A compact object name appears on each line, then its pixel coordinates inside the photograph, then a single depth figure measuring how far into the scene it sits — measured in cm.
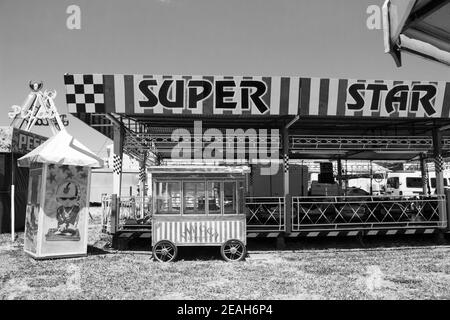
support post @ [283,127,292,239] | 1125
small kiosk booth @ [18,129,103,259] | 973
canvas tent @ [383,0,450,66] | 334
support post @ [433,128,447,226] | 1191
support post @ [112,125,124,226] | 1135
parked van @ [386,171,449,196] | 3192
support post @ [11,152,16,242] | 1279
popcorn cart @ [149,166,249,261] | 961
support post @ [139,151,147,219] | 1617
